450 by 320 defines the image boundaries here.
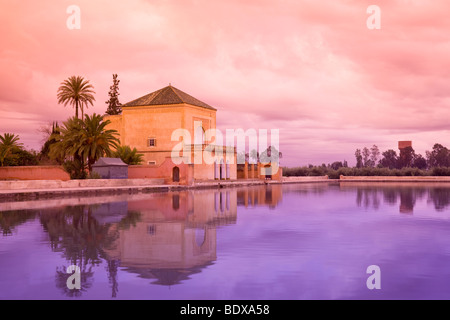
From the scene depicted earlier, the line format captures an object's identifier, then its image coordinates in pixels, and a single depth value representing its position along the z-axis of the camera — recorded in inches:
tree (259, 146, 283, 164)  3135.3
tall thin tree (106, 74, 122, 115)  2588.6
